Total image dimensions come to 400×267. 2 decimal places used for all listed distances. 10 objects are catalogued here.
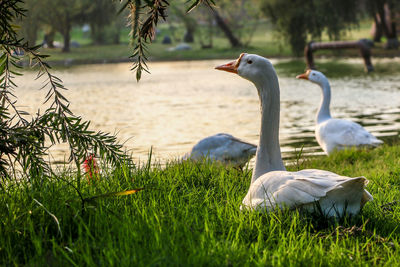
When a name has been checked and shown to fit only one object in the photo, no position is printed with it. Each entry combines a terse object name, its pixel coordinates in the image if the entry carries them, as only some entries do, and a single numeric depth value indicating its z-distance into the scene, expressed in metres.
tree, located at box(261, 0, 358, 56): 29.61
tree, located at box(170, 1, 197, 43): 45.69
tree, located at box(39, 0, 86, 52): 32.50
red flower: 4.02
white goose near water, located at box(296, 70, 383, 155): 8.15
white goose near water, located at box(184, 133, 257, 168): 7.23
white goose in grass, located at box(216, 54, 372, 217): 3.43
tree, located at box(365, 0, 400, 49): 30.77
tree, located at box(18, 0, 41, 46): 24.31
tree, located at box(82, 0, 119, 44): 40.12
